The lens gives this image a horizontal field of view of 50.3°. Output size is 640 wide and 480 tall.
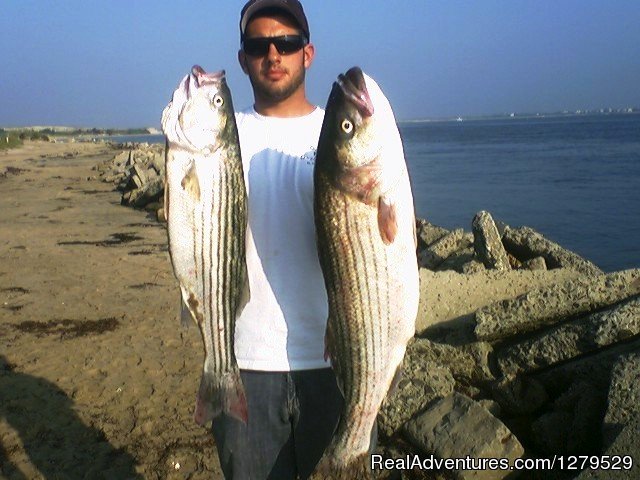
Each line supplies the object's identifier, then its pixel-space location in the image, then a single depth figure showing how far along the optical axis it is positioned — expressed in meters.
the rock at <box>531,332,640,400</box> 5.18
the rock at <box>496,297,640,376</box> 5.38
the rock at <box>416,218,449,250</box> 11.67
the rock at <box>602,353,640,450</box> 4.28
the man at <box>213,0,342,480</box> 3.09
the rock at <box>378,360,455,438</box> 5.29
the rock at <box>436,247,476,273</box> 9.05
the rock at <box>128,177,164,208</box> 20.45
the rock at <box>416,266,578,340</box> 6.79
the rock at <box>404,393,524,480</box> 4.77
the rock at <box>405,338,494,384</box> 5.94
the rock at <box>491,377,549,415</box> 5.55
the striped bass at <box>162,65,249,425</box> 2.85
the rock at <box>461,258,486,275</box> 7.82
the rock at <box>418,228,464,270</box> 10.05
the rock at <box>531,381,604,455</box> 4.79
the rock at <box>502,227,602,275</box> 8.20
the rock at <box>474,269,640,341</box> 5.91
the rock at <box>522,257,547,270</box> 8.24
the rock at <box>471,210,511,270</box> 8.31
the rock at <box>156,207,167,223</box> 17.92
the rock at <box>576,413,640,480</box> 3.82
